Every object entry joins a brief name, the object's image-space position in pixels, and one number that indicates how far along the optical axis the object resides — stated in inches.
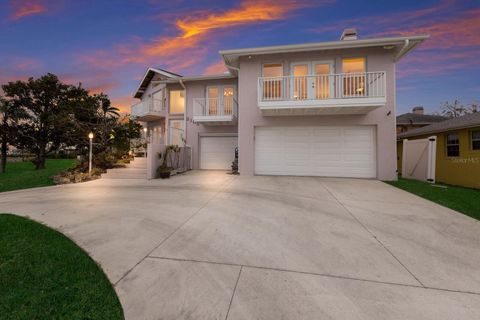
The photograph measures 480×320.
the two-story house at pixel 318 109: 346.6
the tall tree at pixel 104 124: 472.1
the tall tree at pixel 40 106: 620.1
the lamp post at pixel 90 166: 385.5
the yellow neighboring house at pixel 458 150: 372.8
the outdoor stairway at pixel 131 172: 380.5
